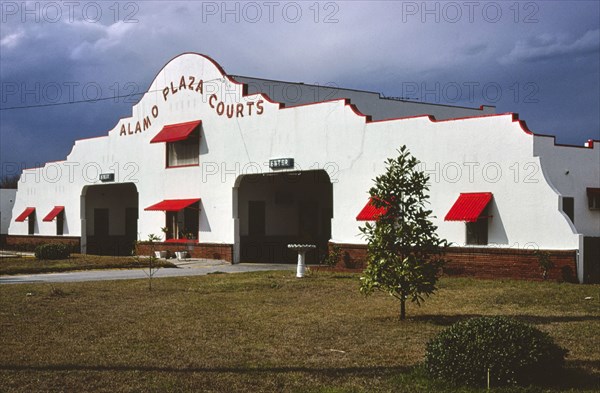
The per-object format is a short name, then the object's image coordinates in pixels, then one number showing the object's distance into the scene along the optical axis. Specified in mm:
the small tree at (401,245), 13562
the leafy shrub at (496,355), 8352
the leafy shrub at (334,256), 25656
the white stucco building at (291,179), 21641
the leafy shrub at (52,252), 32312
